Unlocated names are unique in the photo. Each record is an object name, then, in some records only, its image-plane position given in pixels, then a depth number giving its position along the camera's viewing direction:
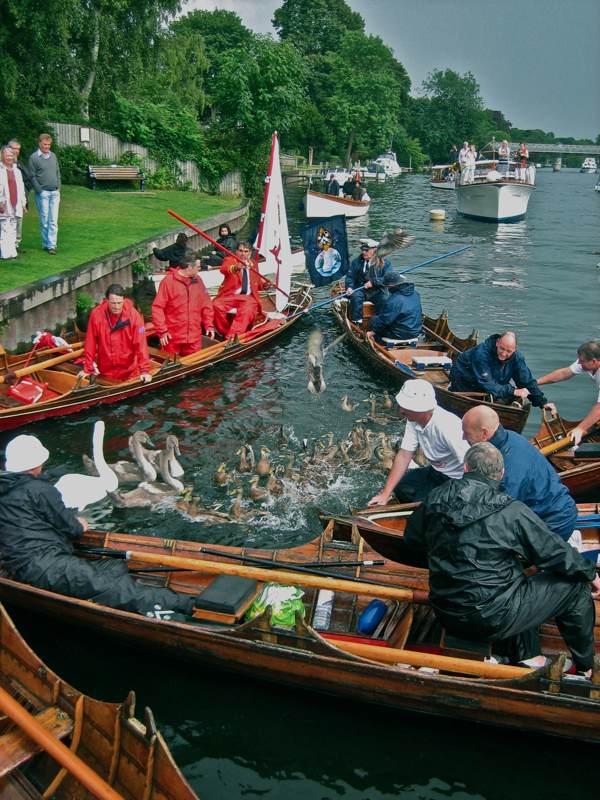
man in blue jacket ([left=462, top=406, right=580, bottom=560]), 6.72
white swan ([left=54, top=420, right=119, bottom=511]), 9.88
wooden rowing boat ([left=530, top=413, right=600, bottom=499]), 10.04
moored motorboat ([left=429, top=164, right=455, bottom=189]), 65.31
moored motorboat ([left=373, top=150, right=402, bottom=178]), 76.44
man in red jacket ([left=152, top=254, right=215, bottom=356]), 14.70
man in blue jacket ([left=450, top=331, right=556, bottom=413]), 11.91
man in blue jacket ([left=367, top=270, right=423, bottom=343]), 16.14
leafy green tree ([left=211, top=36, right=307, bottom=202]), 38.84
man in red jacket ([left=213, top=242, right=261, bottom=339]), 17.14
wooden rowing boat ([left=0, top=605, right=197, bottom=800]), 4.88
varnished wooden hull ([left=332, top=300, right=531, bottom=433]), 12.21
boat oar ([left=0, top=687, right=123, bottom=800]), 4.77
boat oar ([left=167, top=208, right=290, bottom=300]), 16.72
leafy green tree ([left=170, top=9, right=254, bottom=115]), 78.94
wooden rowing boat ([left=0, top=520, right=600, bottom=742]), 6.23
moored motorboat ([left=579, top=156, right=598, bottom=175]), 122.83
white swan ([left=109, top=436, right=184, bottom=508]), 10.54
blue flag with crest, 18.31
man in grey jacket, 16.73
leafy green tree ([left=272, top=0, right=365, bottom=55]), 89.50
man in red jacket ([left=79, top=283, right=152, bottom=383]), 12.84
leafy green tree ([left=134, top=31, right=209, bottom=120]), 38.13
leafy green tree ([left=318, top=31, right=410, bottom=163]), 76.06
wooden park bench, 31.67
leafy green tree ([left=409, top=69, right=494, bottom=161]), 105.06
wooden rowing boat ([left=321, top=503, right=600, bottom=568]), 7.59
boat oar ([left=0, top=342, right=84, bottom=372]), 13.69
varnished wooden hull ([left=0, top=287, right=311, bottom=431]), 12.30
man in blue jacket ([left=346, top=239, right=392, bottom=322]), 17.09
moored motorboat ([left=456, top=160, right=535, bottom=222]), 42.19
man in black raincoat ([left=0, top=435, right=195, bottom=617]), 7.35
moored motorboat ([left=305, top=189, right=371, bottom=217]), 39.78
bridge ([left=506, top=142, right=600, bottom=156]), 132.88
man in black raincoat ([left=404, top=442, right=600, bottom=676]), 5.81
